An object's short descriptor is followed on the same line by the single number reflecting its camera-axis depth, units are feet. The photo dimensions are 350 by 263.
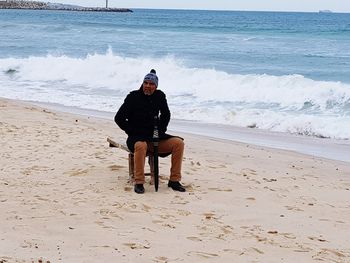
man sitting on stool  22.74
